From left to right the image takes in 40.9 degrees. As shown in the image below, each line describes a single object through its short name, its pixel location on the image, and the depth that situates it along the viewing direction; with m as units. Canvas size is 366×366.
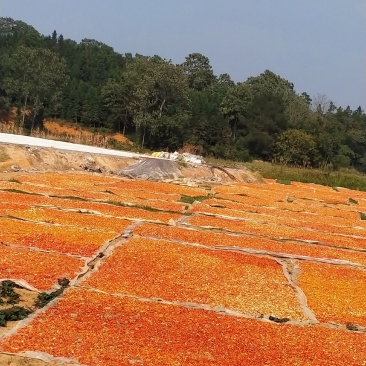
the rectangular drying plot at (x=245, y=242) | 15.62
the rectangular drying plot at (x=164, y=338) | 7.05
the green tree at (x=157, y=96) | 70.06
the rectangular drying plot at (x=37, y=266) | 10.06
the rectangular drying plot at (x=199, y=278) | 10.12
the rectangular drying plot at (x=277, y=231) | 18.91
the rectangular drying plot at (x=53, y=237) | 12.74
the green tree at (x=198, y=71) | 122.16
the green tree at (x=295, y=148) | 72.31
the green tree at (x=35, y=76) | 70.50
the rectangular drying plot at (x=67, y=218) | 15.89
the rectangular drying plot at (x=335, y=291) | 10.17
